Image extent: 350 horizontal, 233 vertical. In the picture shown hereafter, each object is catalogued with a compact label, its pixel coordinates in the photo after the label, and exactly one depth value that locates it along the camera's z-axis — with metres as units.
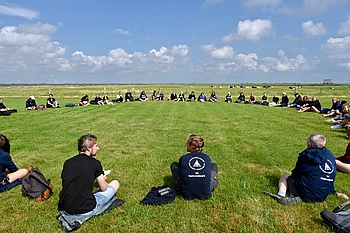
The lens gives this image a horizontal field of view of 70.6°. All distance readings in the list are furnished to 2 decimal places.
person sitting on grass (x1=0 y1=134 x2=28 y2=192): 5.16
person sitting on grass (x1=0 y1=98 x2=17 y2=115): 16.33
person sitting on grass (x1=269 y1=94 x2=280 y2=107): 23.29
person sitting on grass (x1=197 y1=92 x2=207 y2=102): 28.23
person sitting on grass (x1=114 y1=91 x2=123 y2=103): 27.58
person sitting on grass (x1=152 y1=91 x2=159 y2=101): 30.48
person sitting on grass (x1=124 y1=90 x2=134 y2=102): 28.53
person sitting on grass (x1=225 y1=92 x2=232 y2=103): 27.69
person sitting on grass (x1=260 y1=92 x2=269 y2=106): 24.08
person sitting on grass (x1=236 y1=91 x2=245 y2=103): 27.15
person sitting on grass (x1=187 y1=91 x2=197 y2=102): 28.80
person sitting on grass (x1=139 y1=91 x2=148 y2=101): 29.33
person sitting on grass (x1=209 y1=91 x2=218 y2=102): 27.77
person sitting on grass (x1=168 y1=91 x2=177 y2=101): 29.48
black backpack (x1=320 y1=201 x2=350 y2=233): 3.63
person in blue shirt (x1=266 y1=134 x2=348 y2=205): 4.41
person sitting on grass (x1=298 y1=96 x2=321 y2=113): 17.94
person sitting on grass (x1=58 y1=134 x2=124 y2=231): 3.94
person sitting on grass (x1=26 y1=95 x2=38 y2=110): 19.80
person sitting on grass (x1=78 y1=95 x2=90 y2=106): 23.53
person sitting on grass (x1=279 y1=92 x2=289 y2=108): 22.06
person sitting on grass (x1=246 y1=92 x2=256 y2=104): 25.95
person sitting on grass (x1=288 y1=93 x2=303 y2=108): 20.28
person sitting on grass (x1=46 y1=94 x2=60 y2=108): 21.27
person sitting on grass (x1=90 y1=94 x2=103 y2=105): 24.87
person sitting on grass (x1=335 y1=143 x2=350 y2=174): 5.81
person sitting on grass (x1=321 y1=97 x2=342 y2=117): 14.86
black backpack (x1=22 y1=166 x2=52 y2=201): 4.86
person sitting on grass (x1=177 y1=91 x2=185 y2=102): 29.05
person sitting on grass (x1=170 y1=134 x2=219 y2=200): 4.50
